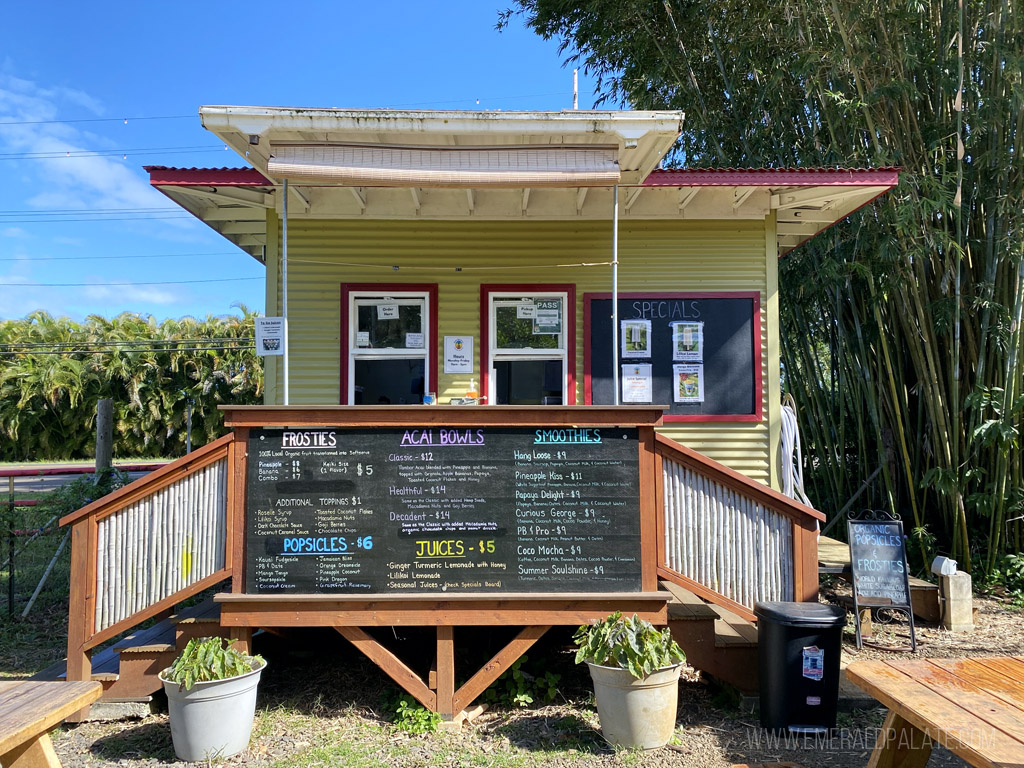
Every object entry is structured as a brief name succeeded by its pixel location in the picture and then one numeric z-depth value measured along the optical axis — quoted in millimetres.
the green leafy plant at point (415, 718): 4160
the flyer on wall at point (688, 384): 6305
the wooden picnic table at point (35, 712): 2559
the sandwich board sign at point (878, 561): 5629
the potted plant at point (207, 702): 3742
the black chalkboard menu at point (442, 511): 4289
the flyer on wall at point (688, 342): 6324
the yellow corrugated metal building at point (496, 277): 6203
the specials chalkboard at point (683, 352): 6301
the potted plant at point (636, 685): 3754
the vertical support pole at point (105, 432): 8148
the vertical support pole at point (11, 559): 6531
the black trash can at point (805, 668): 3941
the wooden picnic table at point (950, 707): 2258
